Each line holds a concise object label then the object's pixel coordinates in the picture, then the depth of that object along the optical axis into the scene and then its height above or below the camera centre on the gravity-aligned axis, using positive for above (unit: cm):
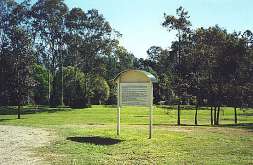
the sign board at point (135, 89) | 1223 +21
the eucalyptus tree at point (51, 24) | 4381 +1103
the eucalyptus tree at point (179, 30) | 2206 +503
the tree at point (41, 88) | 4979 +99
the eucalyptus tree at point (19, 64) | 2573 +269
